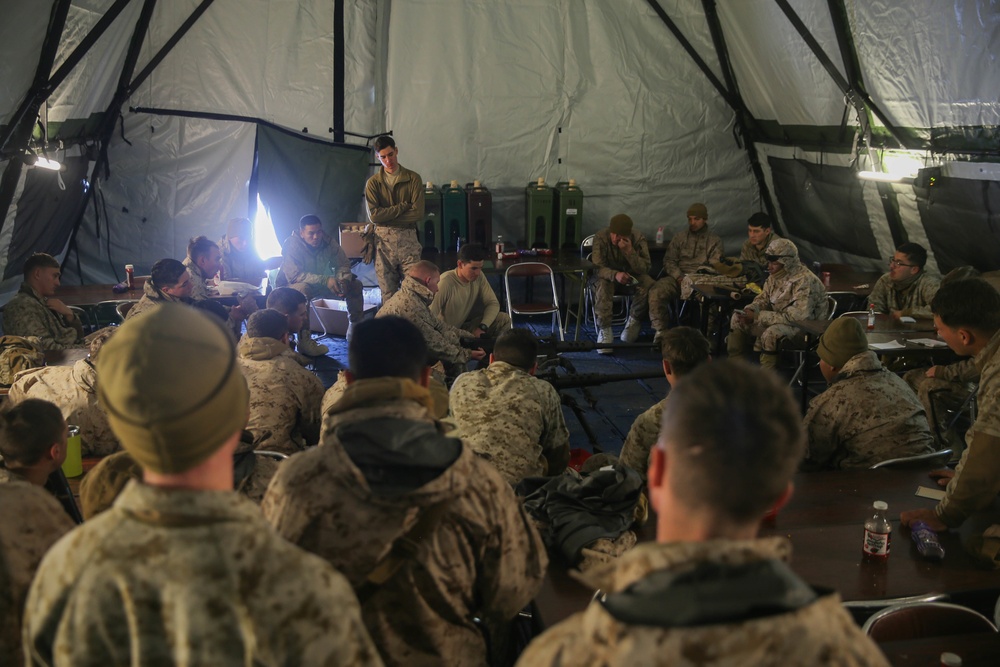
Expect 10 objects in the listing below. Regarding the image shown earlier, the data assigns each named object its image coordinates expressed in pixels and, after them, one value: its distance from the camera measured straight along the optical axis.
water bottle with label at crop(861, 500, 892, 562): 2.62
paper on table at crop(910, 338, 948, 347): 5.26
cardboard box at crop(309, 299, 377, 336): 7.83
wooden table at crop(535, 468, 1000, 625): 2.50
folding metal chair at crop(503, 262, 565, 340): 7.52
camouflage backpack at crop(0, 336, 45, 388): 4.44
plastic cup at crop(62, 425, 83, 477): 3.17
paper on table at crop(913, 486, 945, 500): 3.10
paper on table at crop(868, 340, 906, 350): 5.20
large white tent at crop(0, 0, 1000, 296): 7.32
